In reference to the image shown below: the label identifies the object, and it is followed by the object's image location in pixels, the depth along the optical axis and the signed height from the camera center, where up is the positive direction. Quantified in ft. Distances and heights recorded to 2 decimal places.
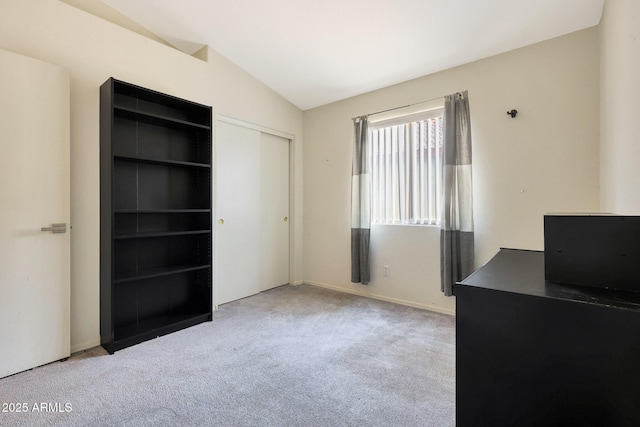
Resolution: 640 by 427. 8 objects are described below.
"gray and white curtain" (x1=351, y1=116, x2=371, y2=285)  11.36 +0.32
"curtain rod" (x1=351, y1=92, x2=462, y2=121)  9.65 +3.94
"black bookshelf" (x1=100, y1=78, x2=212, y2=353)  7.34 +0.02
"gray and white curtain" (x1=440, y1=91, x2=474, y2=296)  9.01 +0.56
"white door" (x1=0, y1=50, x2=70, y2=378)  6.01 +0.08
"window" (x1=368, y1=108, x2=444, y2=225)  9.94 +1.67
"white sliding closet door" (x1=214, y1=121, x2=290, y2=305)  10.75 +0.09
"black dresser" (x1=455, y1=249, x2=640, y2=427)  1.92 -1.07
